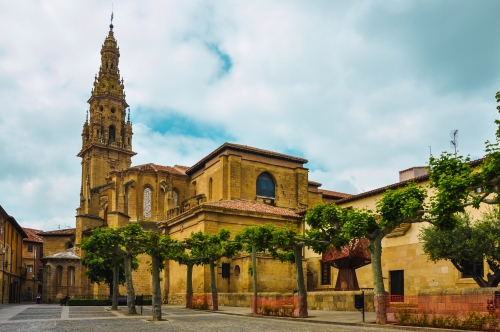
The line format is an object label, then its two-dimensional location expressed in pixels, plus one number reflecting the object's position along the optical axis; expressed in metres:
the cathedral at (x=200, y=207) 37.88
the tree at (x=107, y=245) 27.00
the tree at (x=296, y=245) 22.33
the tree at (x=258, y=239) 25.11
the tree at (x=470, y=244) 21.67
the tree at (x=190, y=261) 31.02
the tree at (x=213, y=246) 29.42
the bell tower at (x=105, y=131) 76.75
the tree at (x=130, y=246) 26.11
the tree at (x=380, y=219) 18.11
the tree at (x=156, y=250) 22.36
